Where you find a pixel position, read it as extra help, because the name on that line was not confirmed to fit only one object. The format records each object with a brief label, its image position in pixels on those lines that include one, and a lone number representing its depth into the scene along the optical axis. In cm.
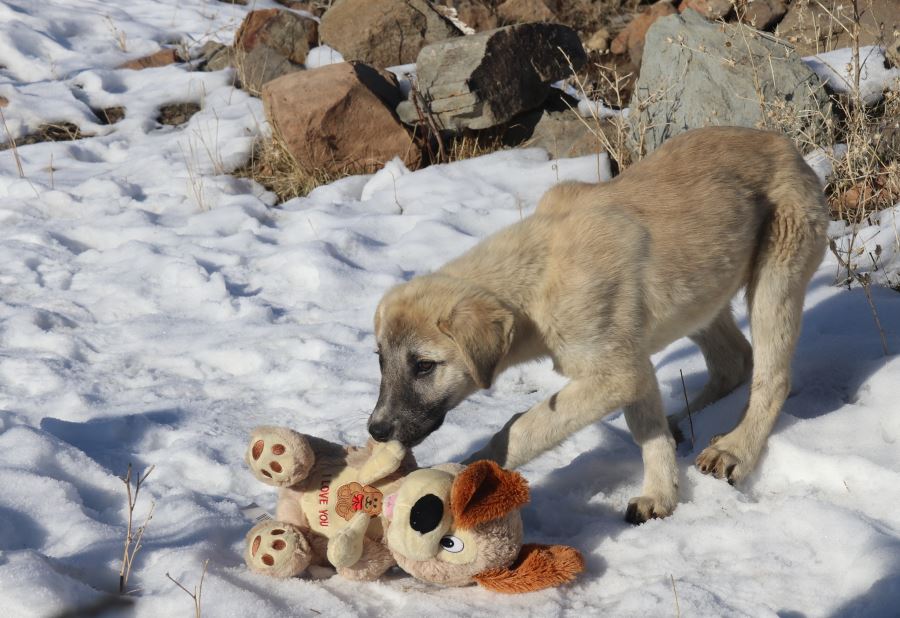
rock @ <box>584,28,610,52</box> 1077
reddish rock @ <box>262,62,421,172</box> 803
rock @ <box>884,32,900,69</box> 738
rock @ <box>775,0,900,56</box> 865
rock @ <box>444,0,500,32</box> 1043
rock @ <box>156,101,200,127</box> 941
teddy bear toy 298
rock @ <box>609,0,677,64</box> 1013
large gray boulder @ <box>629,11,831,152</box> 703
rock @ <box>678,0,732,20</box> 1005
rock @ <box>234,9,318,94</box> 976
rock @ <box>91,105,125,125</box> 937
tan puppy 362
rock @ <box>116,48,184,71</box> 1048
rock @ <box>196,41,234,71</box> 1031
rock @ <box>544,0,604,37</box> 1148
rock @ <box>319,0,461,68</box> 989
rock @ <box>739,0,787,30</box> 988
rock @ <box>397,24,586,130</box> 809
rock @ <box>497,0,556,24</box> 1108
